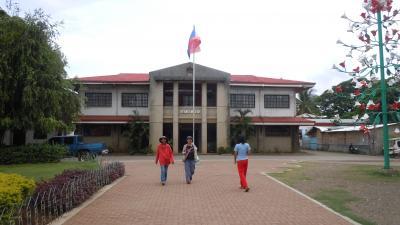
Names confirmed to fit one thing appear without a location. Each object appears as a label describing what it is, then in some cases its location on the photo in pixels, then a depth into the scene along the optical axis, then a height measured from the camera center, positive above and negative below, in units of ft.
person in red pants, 48.03 -2.18
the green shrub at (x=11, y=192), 24.23 -2.99
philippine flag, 126.21 +23.83
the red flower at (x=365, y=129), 64.90 +0.87
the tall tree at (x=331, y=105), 238.48 +15.12
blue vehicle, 114.32 -2.20
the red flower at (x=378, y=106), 64.63 +3.85
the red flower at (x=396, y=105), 60.75 +3.72
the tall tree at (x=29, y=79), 81.56 +9.53
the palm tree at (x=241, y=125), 138.51 +2.85
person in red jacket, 53.93 -2.43
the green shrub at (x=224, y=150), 136.46 -3.95
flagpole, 130.72 +16.92
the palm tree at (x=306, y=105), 191.08 +12.28
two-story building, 136.87 +8.49
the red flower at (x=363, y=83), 63.72 +6.76
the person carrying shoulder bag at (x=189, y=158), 55.01 -2.48
